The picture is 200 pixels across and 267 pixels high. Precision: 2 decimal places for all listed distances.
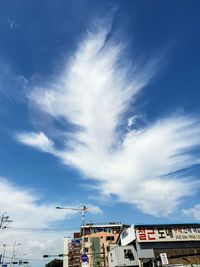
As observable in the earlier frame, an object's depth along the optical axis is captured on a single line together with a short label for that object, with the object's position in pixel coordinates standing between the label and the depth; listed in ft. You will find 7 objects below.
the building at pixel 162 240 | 95.46
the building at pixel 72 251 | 250.40
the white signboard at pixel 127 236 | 99.28
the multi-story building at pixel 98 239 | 205.72
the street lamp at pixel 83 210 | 83.52
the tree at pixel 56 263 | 311.40
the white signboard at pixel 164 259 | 67.12
